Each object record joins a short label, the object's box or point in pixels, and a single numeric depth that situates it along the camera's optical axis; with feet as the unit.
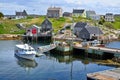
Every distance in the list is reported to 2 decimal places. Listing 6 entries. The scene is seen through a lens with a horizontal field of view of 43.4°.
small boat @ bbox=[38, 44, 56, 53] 127.14
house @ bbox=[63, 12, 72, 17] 293.43
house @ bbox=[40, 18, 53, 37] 210.17
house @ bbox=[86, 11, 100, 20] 291.21
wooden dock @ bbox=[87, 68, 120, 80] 69.87
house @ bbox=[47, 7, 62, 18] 279.67
